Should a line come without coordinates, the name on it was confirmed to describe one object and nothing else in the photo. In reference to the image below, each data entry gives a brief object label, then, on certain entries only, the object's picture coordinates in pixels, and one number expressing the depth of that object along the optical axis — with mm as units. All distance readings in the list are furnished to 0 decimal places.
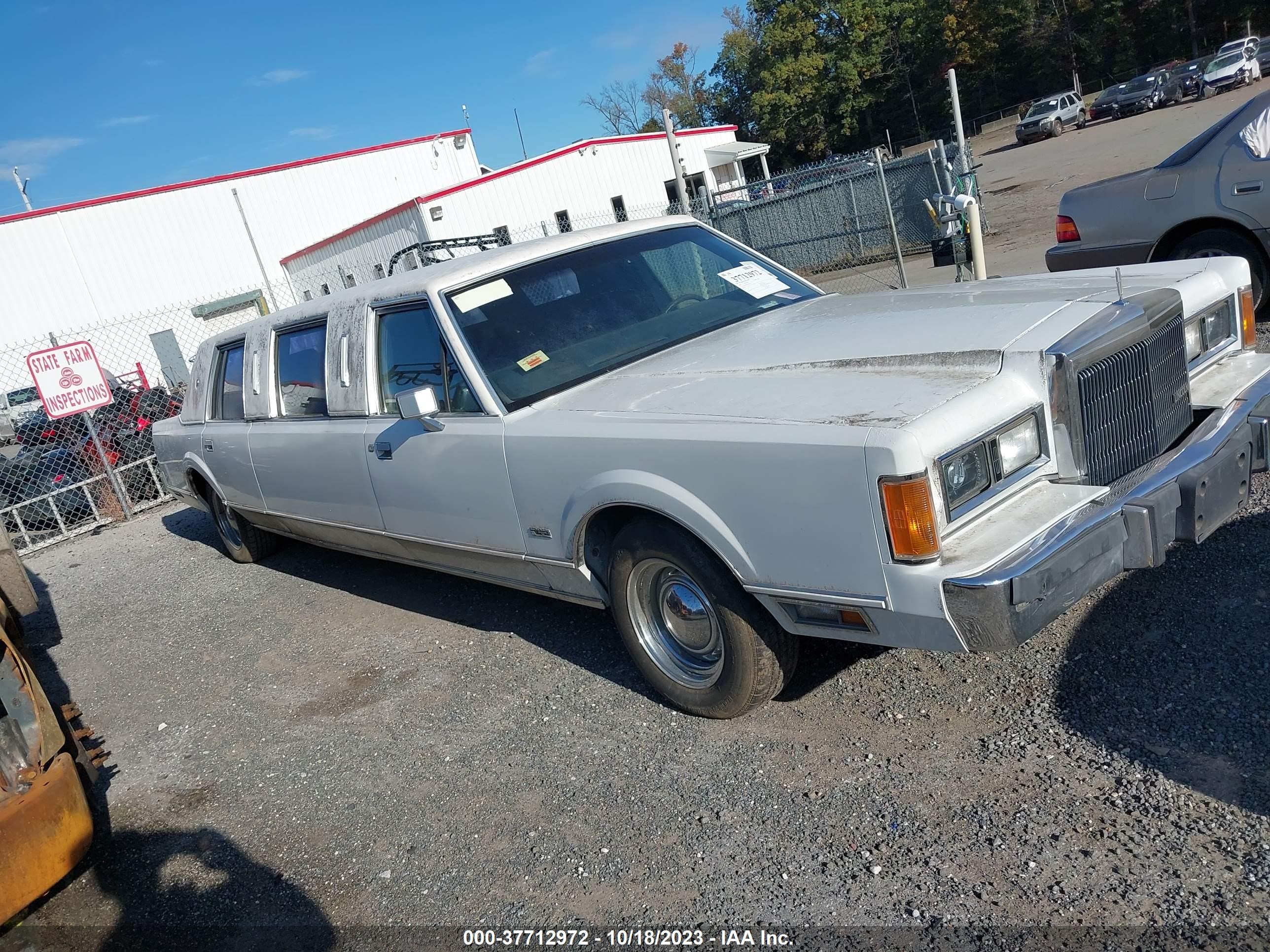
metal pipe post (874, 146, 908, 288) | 9538
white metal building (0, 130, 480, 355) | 27016
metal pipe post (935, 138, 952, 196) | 12695
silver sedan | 6012
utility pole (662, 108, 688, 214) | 14531
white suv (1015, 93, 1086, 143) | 37344
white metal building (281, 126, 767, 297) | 23875
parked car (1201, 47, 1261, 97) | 33156
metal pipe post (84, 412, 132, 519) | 9875
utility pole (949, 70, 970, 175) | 12199
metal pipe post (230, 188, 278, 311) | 25606
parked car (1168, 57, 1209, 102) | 34812
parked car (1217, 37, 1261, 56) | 33781
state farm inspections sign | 9578
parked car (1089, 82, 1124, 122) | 37031
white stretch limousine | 2656
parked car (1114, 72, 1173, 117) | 35312
